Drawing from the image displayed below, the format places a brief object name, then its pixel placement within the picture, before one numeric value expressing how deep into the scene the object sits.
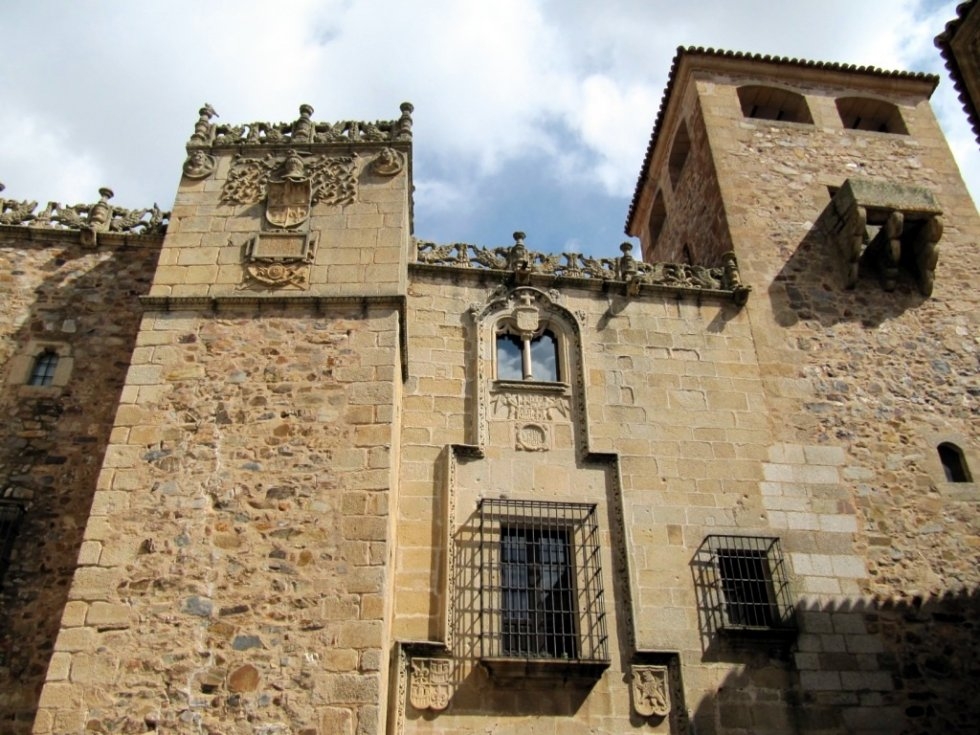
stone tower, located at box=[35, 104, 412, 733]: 6.84
